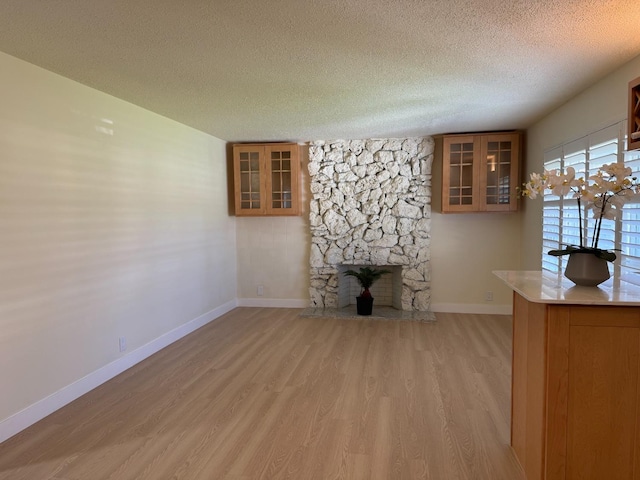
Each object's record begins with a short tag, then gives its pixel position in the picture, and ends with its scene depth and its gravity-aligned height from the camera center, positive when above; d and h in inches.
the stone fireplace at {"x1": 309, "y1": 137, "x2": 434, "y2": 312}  220.7 +1.0
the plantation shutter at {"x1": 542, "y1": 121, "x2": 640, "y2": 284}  106.6 -0.5
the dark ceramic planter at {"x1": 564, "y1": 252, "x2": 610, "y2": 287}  80.7 -11.6
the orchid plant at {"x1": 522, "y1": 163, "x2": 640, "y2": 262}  78.0 +4.0
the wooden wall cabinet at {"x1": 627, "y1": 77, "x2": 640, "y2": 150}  85.8 +20.2
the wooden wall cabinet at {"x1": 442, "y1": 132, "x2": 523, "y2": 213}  203.0 +20.5
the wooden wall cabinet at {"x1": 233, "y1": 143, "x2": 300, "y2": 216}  227.8 +20.0
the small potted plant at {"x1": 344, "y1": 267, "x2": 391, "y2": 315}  216.4 -36.8
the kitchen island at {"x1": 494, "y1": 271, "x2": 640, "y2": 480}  69.4 -30.0
